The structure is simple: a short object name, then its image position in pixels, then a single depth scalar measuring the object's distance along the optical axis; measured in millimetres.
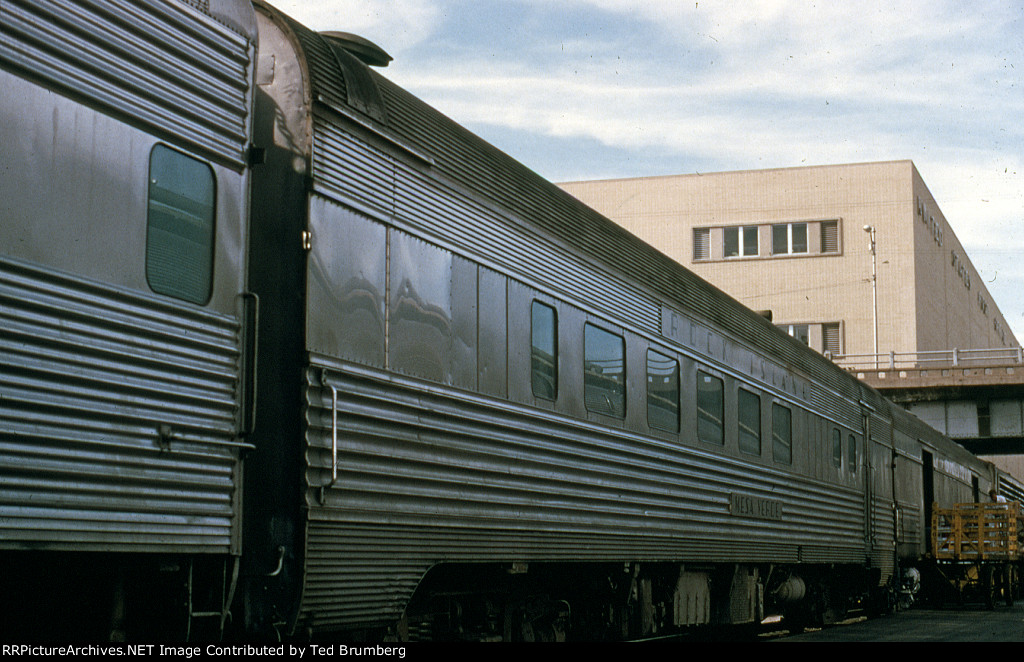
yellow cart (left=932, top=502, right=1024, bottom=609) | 24703
